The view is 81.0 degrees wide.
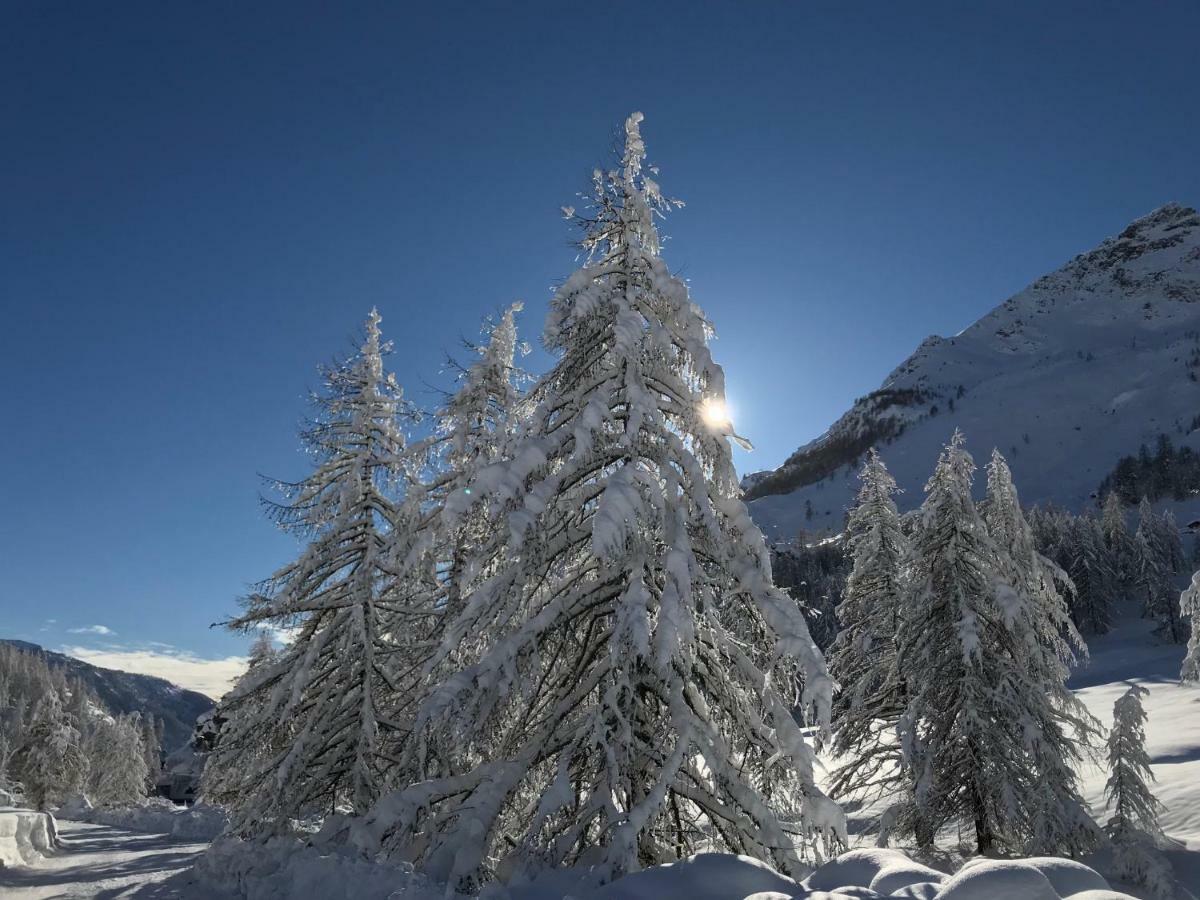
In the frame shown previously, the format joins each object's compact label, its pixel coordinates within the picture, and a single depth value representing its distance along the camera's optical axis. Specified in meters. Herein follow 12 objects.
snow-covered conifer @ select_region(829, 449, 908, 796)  19.83
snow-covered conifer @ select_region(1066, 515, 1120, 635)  75.62
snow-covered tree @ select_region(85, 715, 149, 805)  59.09
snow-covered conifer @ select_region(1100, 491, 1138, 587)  82.81
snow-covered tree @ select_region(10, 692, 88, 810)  41.19
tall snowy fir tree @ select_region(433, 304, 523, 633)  12.34
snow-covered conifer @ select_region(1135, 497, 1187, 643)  67.81
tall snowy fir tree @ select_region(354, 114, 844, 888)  6.59
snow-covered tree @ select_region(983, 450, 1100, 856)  14.02
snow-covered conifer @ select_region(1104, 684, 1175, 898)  13.70
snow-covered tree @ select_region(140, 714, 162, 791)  107.28
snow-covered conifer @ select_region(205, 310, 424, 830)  12.37
